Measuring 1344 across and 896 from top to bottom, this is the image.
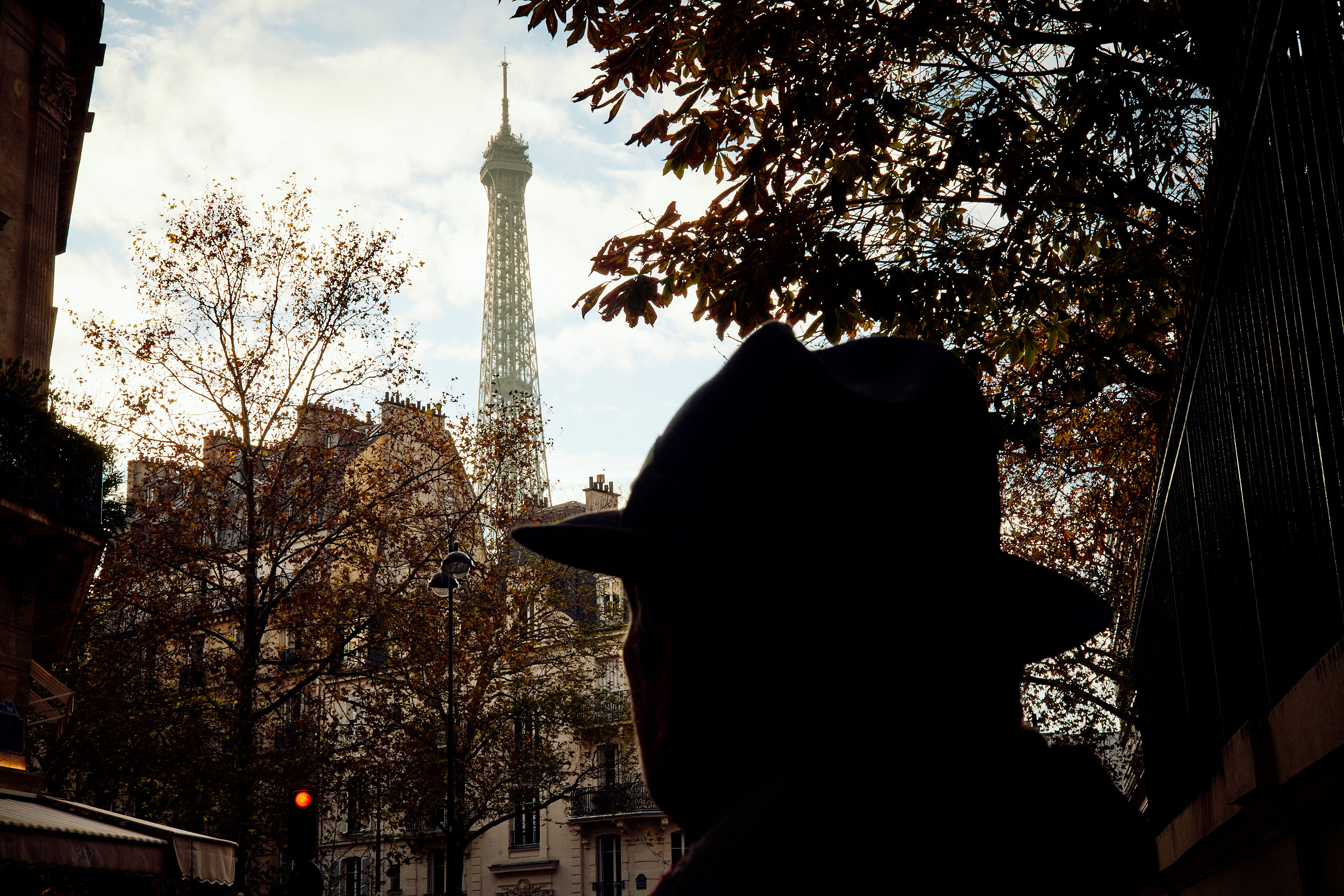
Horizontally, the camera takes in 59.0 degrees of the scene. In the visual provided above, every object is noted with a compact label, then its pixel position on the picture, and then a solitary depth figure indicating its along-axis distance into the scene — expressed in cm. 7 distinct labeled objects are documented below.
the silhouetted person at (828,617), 118
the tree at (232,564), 2198
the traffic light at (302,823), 1533
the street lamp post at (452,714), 2172
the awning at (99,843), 1216
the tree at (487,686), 2664
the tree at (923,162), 682
